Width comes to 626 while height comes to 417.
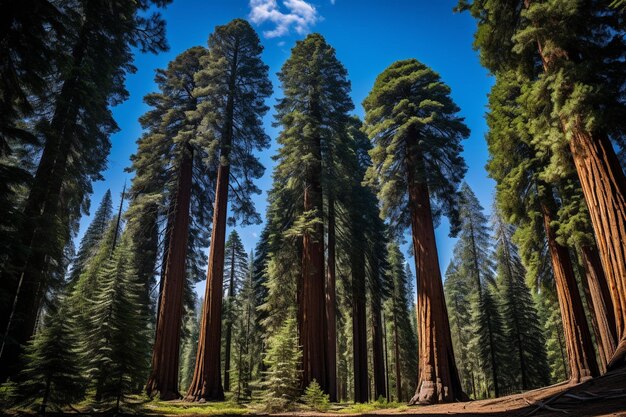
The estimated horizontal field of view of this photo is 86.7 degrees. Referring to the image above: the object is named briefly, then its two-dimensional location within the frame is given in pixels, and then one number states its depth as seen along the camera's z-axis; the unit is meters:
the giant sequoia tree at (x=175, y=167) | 15.16
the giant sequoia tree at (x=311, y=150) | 14.00
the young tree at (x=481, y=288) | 26.75
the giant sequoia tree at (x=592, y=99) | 6.02
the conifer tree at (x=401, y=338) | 31.55
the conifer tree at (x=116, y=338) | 8.28
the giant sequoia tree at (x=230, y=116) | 14.58
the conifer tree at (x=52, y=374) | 7.09
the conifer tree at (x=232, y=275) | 29.88
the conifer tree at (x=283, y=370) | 10.27
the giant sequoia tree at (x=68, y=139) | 8.34
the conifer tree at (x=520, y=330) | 26.19
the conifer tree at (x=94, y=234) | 31.96
